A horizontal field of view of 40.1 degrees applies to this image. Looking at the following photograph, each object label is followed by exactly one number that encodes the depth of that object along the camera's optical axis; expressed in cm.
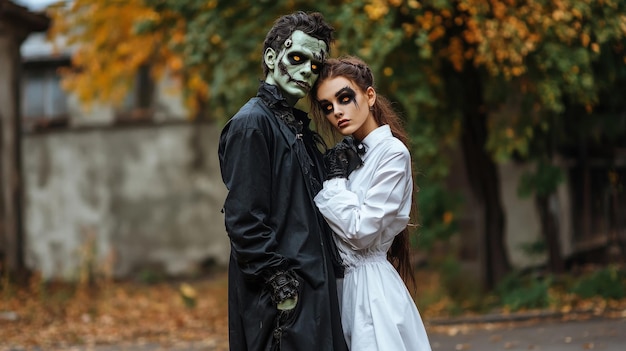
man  363
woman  384
